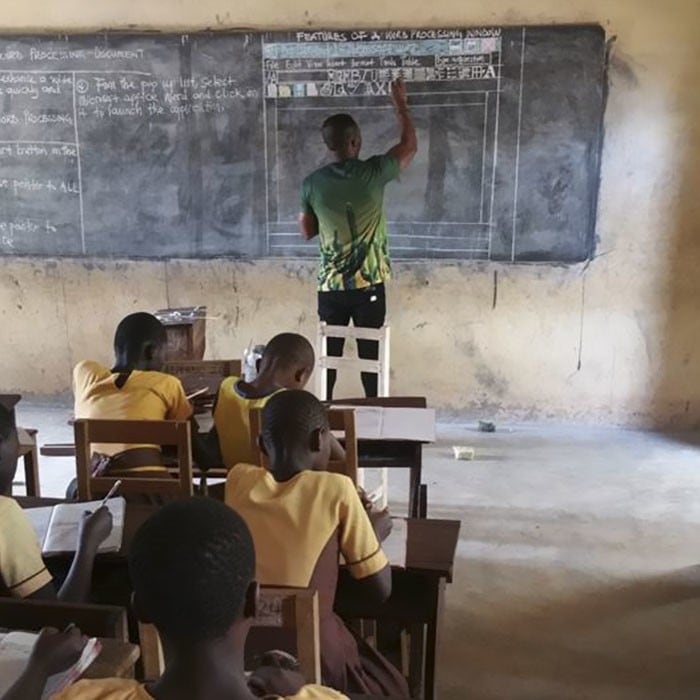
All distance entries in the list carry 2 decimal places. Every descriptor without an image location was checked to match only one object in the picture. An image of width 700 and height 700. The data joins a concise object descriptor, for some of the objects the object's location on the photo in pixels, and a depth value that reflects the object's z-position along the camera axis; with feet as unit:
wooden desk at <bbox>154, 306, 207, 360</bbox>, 13.88
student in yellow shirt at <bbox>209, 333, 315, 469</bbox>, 8.75
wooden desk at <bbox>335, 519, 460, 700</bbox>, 6.60
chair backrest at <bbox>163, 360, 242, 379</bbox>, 11.20
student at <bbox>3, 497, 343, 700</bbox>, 3.66
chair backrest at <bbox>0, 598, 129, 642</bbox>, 4.72
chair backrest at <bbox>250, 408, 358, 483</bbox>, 8.06
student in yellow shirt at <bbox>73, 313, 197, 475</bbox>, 8.82
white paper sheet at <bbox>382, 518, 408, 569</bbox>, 6.61
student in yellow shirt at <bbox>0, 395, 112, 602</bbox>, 5.71
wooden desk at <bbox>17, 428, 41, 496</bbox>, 10.80
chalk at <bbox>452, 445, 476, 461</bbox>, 14.82
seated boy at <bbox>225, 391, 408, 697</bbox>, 5.60
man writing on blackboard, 14.03
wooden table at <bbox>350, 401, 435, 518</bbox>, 9.21
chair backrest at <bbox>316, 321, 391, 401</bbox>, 12.03
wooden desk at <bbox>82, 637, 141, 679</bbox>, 4.25
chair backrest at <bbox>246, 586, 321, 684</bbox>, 4.31
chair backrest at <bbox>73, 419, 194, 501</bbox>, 7.77
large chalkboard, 15.49
